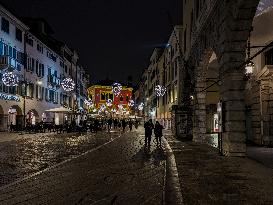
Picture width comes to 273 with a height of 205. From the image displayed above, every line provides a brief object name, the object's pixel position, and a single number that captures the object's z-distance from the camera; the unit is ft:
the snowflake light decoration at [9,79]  113.91
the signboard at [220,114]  56.54
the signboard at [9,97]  133.69
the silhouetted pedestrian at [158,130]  83.76
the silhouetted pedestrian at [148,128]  82.74
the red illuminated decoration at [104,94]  453.99
